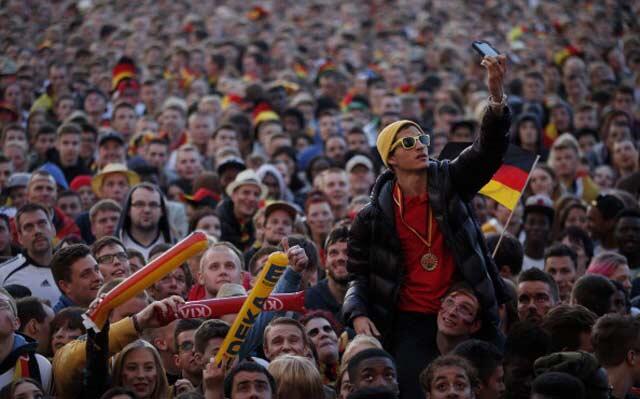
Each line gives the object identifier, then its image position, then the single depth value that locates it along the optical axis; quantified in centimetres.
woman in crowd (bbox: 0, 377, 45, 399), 1562
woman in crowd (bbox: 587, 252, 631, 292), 2152
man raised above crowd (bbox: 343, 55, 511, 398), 1616
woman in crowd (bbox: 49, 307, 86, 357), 1836
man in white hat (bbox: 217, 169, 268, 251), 2689
